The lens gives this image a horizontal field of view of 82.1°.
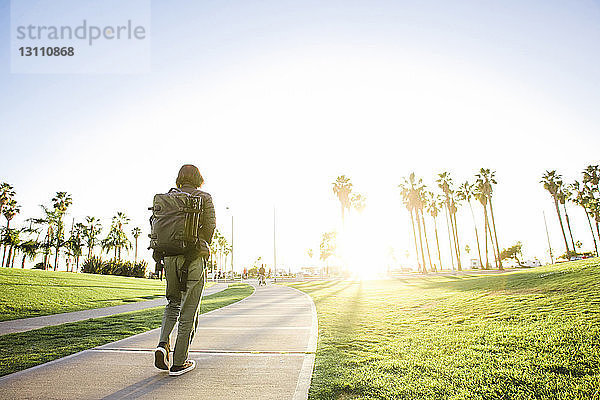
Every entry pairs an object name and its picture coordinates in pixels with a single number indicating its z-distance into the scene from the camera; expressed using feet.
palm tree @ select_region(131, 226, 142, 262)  275.80
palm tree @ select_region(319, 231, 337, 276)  303.81
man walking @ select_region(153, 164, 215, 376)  12.42
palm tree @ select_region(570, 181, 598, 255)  198.59
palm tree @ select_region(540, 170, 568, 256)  190.32
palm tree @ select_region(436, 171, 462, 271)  197.12
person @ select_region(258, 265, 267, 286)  106.63
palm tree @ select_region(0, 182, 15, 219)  177.35
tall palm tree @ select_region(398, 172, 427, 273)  187.48
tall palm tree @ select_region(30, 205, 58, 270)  184.65
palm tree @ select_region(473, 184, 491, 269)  172.14
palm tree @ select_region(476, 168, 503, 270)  169.55
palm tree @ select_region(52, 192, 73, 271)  187.62
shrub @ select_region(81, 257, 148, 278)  133.28
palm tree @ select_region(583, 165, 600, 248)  189.78
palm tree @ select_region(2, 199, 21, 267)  178.00
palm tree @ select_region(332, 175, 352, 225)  184.55
